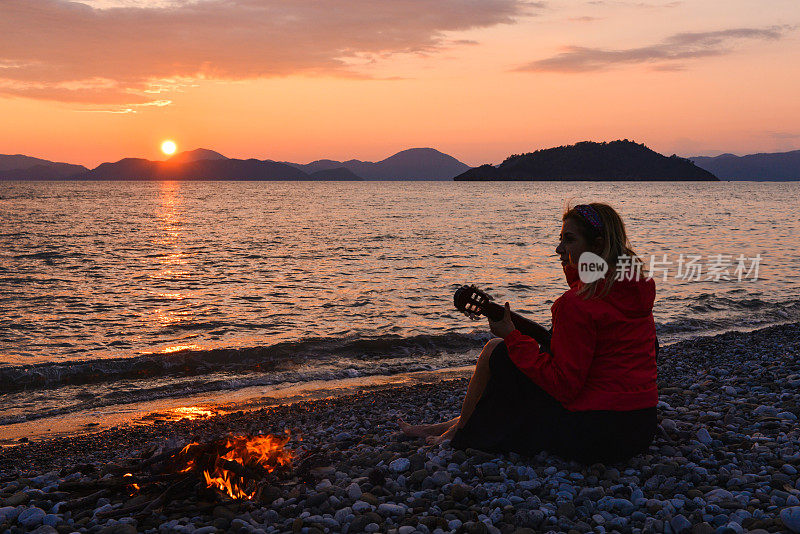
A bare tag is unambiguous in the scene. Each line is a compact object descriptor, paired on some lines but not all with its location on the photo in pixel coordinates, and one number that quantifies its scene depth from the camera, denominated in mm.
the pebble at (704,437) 6348
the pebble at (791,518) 4352
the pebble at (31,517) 4973
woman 4969
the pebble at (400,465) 5866
